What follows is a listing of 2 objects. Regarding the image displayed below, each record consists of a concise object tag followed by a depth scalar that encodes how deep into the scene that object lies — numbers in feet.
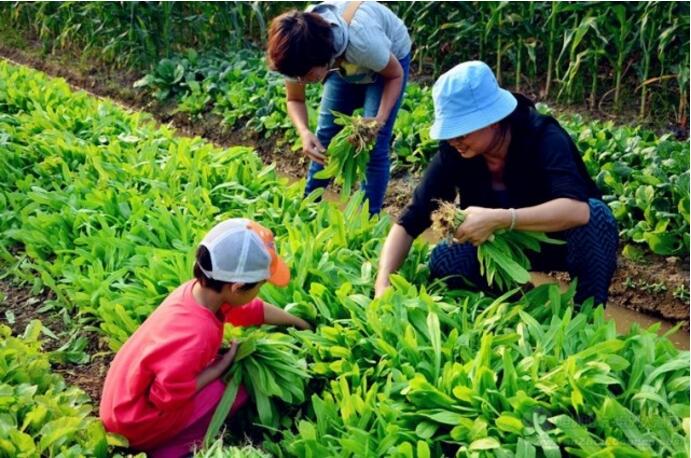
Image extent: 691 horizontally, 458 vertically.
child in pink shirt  8.91
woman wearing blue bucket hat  9.91
